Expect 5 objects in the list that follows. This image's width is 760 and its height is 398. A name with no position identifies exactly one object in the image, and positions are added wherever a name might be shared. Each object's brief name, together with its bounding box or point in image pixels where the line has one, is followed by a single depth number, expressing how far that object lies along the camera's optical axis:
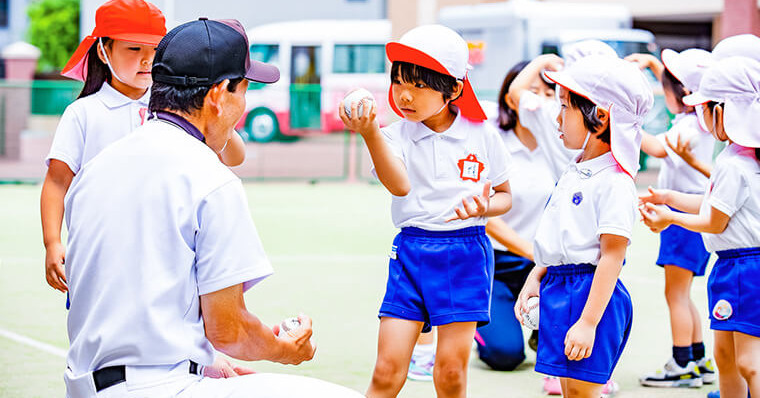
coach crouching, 5.07
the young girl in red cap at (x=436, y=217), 8.05
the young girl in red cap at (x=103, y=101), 7.97
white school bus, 48.59
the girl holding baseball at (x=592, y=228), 7.23
